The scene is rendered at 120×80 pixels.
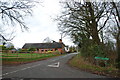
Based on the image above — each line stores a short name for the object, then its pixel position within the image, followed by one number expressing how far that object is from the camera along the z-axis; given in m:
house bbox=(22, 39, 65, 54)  45.36
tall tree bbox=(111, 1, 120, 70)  8.39
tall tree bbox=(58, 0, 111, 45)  9.90
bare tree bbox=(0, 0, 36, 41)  10.09
